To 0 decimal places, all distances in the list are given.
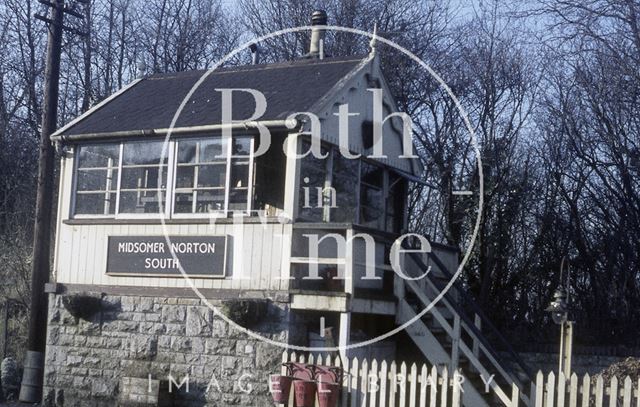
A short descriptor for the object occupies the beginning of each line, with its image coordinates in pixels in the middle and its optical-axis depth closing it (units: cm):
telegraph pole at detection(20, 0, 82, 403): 1802
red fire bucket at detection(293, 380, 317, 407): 1362
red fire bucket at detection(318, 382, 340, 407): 1343
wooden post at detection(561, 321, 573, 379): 1409
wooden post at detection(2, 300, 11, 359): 2155
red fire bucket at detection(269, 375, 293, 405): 1375
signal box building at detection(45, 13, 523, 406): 1464
